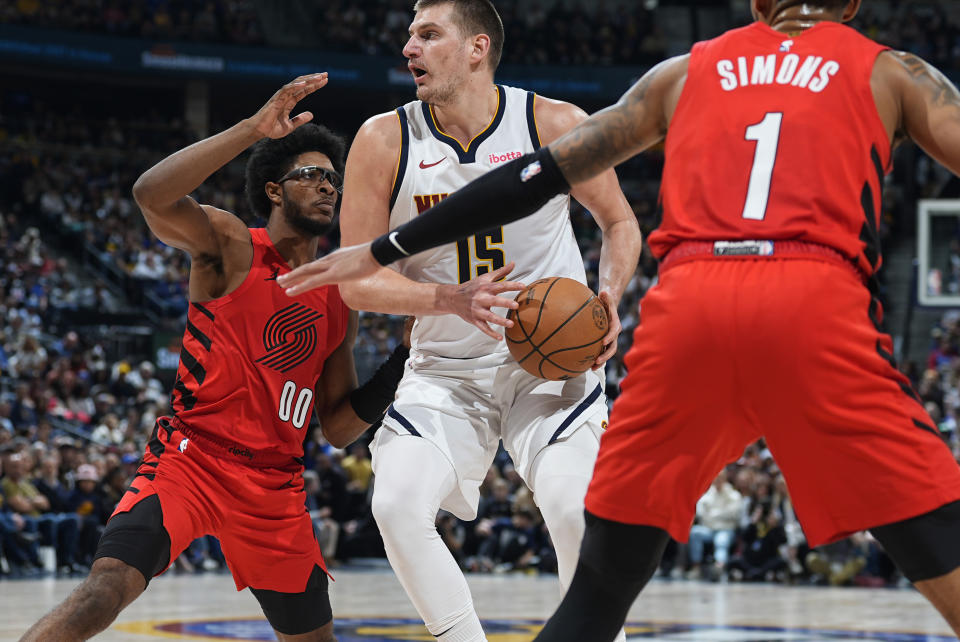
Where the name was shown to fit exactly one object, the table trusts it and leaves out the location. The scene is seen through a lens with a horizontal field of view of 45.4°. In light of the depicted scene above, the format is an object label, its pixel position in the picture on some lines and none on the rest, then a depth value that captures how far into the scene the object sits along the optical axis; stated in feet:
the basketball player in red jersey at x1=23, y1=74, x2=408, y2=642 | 14.06
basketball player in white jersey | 12.89
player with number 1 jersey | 8.44
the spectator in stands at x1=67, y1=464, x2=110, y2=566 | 45.65
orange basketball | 12.32
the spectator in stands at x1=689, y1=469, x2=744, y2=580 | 50.31
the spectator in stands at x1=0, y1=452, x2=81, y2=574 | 44.19
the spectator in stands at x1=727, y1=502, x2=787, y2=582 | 49.08
